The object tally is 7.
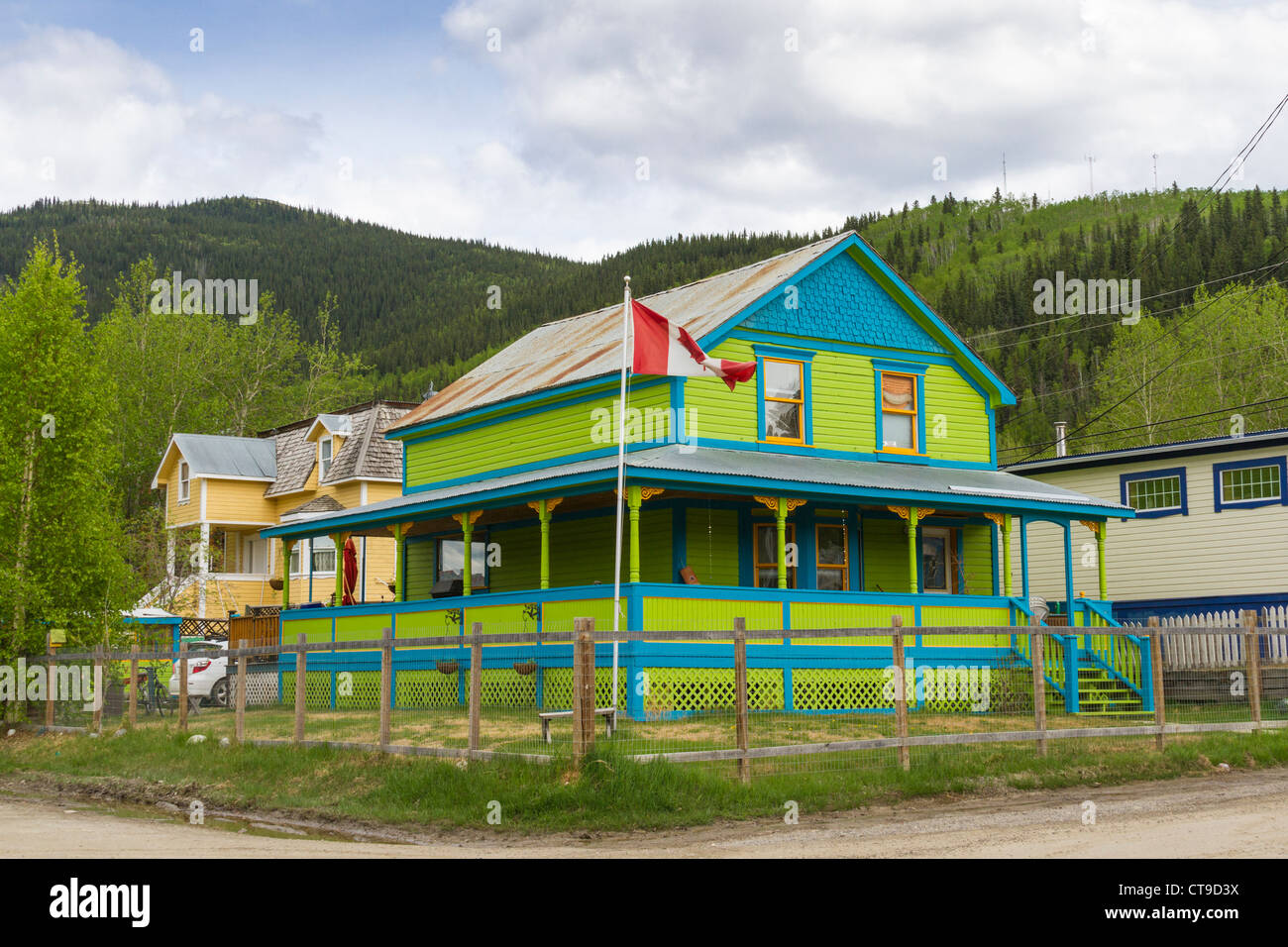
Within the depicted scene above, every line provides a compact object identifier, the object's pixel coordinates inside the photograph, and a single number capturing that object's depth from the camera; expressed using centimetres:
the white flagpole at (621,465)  1833
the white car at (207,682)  3166
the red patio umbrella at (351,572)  3085
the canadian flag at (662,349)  1952
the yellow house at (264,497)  4784
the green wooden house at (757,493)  2205
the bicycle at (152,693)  2519
